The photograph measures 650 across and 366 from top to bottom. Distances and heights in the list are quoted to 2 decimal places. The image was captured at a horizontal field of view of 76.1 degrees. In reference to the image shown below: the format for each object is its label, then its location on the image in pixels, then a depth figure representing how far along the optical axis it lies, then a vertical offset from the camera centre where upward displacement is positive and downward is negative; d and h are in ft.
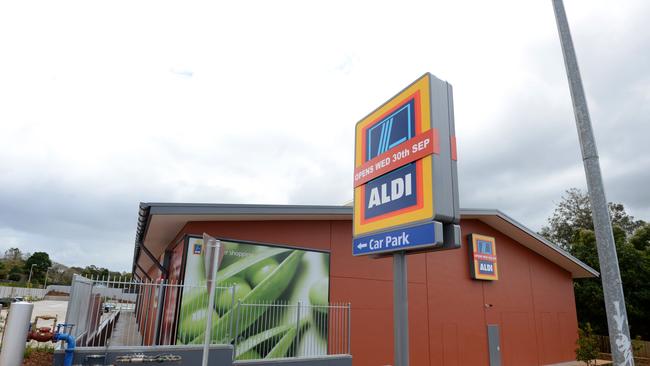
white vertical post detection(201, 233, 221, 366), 20.34 +1.82
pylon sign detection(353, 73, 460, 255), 21.02 +7.19
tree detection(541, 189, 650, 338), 90.74 +6.22
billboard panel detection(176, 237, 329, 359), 34.68 +0.99
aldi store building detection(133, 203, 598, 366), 39.96 +3.60
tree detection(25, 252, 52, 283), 281.27 +21.16
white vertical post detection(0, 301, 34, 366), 22.33 -1.96
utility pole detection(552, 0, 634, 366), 14.73 +3.64
